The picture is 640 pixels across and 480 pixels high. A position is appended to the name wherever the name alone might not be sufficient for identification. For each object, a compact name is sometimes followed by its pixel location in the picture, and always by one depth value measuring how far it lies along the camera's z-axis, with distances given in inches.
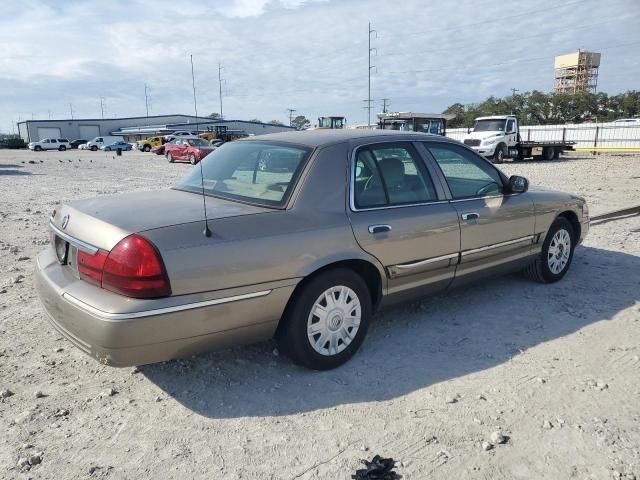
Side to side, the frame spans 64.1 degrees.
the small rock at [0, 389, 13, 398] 122.8
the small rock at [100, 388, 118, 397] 124.2
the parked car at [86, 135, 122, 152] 2269.9
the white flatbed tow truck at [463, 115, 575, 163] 935.7
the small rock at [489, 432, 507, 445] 106.2
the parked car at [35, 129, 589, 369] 108.8
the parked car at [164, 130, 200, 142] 1919.9
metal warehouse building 3161.9
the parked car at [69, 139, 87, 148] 2691.9
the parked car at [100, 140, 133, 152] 2161.7
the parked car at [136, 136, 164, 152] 1987.0
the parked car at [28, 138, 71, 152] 2216.3
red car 1101.7
